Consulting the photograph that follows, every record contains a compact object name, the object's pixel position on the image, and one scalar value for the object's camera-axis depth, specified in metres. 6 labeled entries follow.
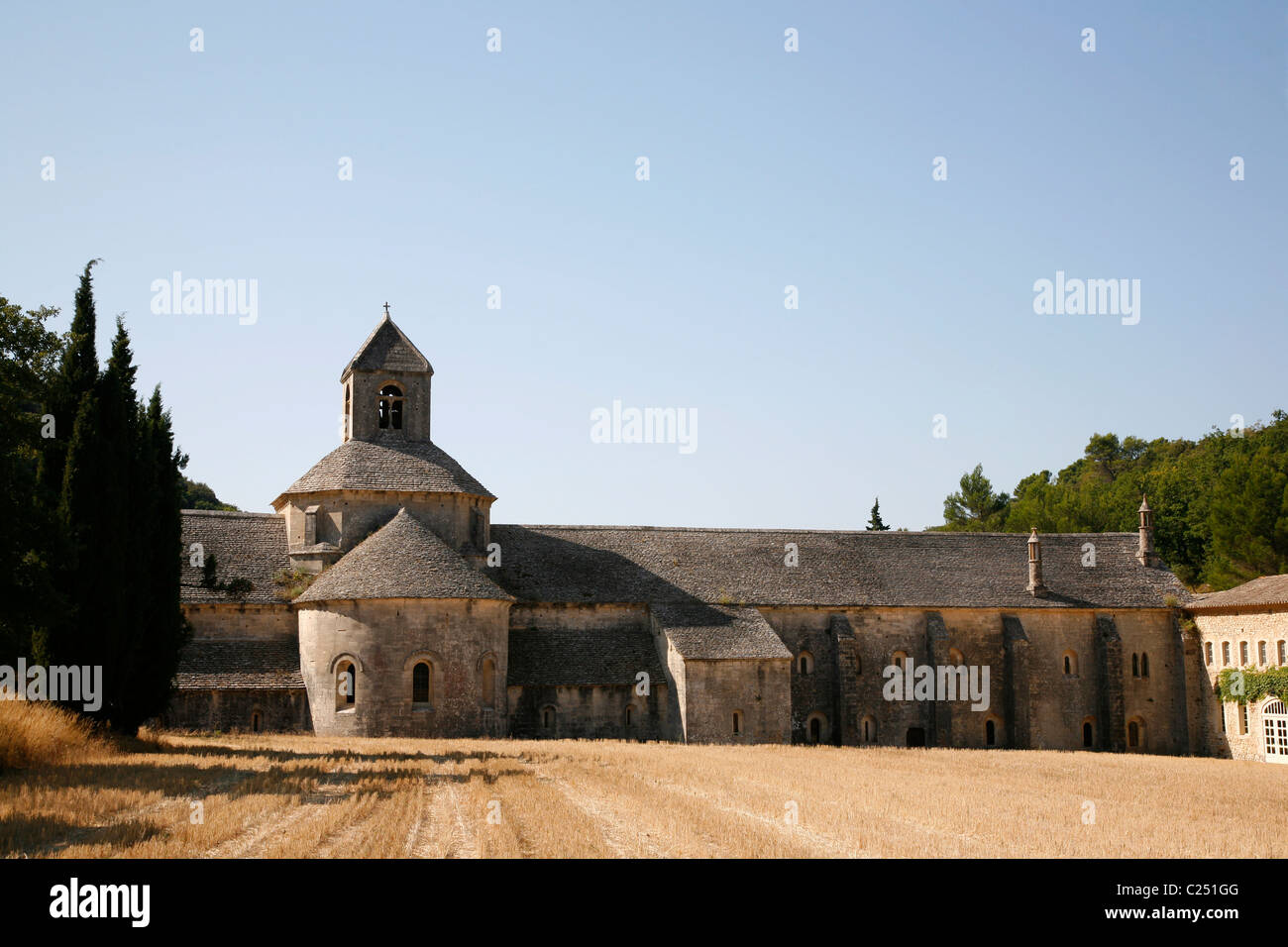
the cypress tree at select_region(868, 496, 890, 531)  105.38
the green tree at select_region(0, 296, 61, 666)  23.80
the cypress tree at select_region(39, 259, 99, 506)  29.95
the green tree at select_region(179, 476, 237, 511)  89.12
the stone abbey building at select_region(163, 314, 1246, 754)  42.69
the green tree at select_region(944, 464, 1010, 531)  104.00
